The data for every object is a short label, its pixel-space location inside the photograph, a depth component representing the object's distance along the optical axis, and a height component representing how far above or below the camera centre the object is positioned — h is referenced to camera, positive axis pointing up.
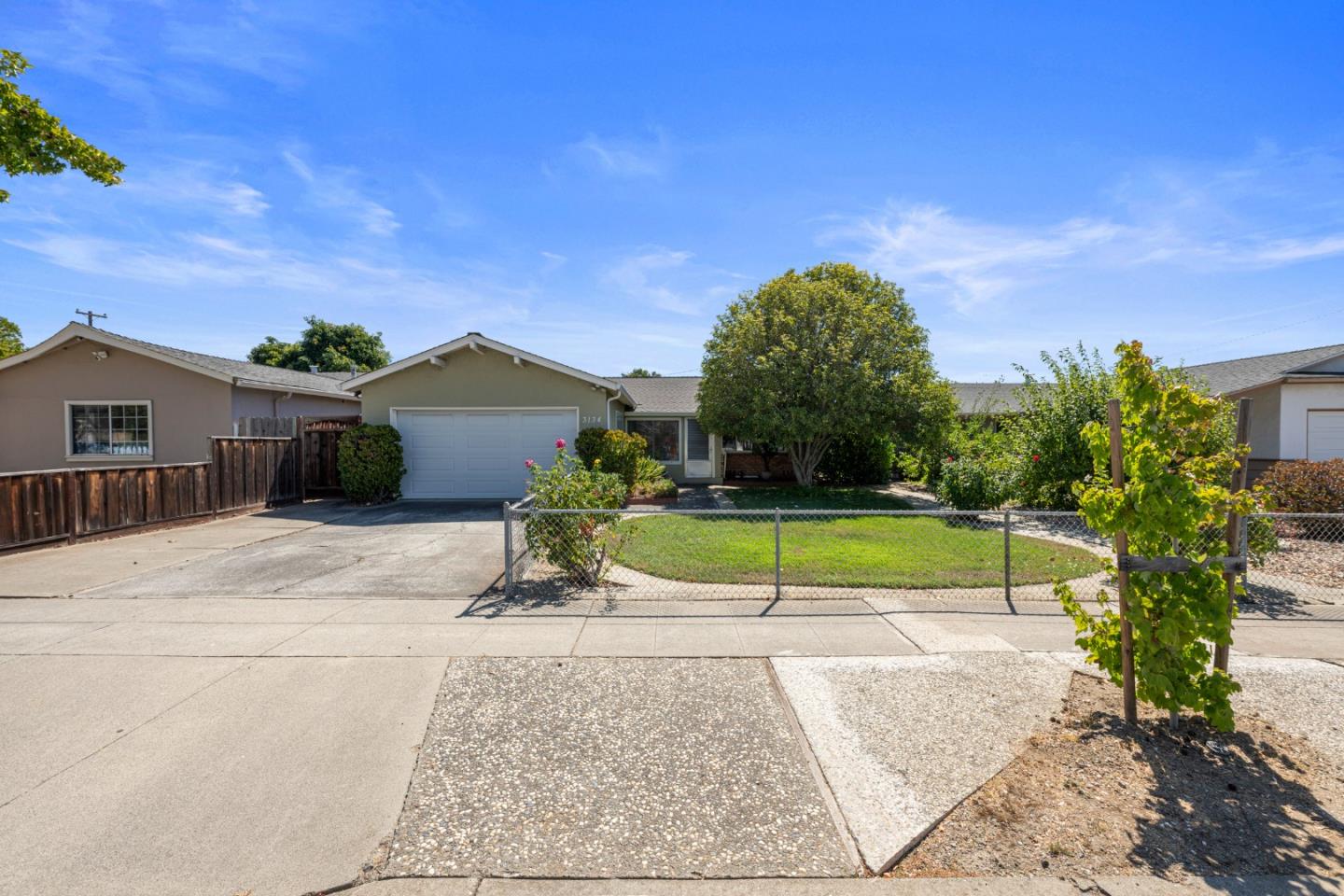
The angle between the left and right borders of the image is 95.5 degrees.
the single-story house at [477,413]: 15.66 +0.51
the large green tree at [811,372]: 16.12 +1.62
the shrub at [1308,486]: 10.48 -1.00
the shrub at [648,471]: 15.92 -1.03
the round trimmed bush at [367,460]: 14.73 -0.63
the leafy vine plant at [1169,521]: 3.53 -0.53
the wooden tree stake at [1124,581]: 3.78 -0.93
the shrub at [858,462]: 20.48 -1.02
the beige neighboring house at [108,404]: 15.12 +0.78
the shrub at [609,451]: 14.81 -0.43
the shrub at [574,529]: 7.40 -1.17
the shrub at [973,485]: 13.21 -1.16
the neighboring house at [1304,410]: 14.25 +0.48
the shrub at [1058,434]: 13.06 -0.06
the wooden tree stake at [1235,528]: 3.93 -0.63
